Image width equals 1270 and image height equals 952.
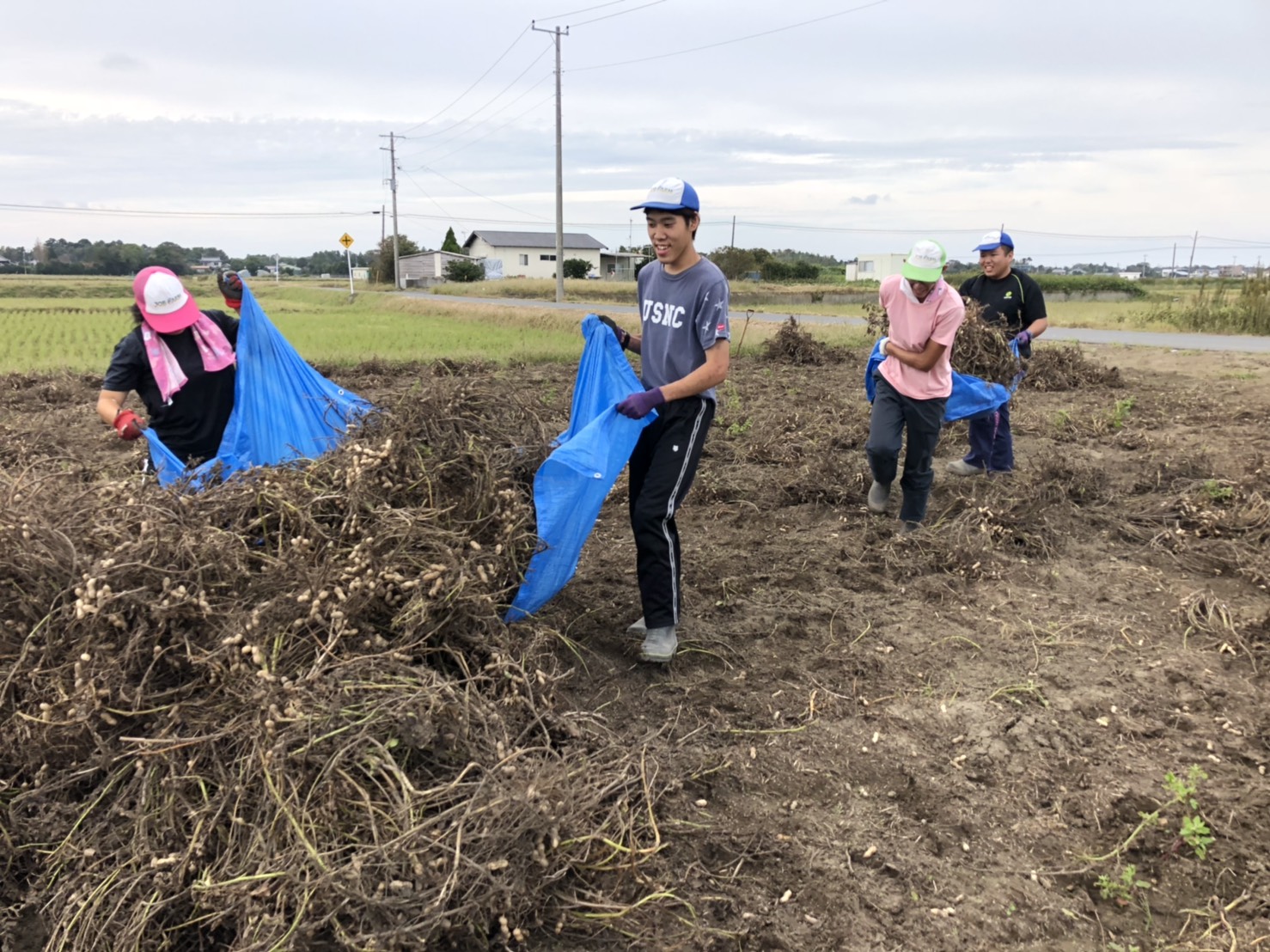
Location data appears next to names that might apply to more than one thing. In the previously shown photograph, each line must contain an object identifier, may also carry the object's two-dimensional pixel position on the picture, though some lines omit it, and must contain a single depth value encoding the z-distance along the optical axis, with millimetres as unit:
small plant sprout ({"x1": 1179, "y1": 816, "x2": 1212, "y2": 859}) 2435
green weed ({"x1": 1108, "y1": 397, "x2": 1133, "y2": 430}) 8016
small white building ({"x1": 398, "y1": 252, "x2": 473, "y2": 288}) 59344
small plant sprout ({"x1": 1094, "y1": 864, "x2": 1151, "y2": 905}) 2295
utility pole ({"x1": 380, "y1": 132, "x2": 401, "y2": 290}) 44375
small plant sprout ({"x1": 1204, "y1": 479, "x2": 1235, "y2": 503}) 5438
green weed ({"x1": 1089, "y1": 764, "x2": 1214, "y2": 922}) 2305
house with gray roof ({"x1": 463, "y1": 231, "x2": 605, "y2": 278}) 63781
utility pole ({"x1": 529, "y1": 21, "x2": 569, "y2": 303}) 27594
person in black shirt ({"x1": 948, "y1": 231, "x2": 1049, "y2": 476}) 6090
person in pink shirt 4551
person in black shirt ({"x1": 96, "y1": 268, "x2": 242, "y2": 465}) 3596
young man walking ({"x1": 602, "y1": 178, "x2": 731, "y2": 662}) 3281
